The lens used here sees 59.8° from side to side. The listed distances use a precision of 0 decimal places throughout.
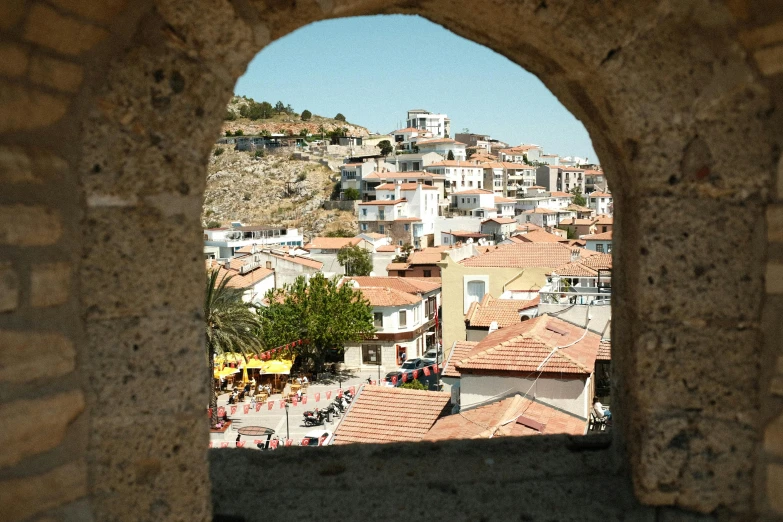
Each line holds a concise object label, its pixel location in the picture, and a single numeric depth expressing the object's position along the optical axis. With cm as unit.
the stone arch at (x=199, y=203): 166
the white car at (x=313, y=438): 1590
